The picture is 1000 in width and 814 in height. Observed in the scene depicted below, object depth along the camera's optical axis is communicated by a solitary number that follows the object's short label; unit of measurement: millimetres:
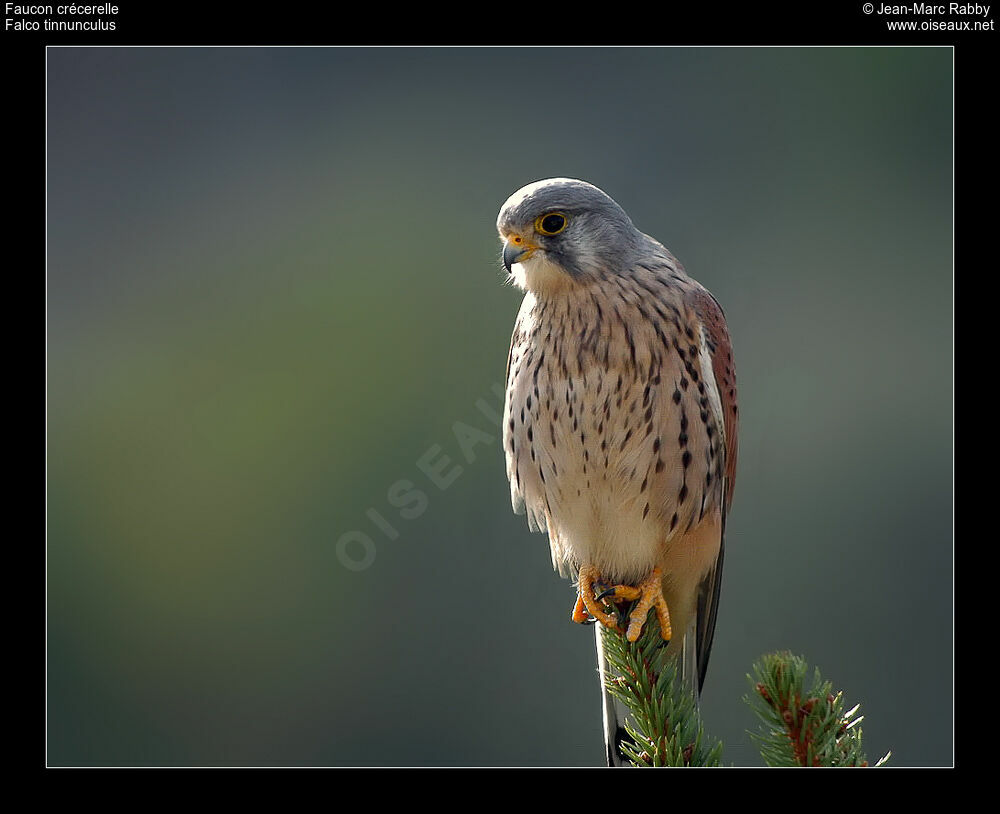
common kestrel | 5367
